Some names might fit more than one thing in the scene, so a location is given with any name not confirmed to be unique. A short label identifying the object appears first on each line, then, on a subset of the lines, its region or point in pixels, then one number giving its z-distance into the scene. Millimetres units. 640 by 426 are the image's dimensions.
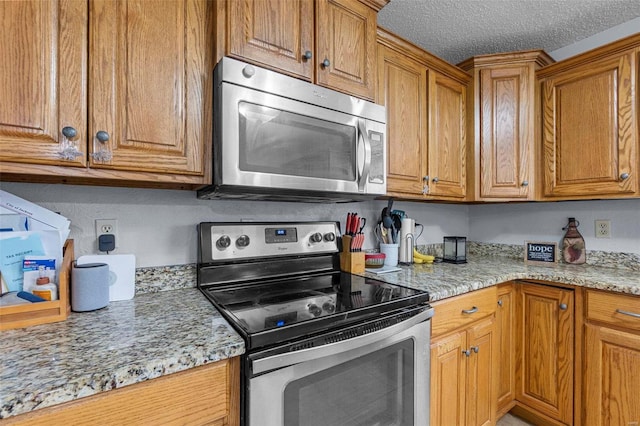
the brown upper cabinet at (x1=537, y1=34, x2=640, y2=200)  1665
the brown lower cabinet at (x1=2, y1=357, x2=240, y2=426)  610
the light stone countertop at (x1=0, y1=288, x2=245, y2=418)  590
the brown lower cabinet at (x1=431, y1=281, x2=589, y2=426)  1374
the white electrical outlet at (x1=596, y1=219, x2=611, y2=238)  1941
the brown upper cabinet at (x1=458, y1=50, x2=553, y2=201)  1985
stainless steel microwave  1085
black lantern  2076
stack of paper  922
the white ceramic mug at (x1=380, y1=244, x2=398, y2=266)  1850
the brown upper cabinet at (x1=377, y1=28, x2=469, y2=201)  1673
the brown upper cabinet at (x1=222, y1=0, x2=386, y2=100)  1146
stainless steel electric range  836
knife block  1651
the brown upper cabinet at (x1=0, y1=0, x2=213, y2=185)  828
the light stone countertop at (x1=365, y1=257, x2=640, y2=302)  1402
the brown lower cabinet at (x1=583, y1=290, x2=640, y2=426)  1399
